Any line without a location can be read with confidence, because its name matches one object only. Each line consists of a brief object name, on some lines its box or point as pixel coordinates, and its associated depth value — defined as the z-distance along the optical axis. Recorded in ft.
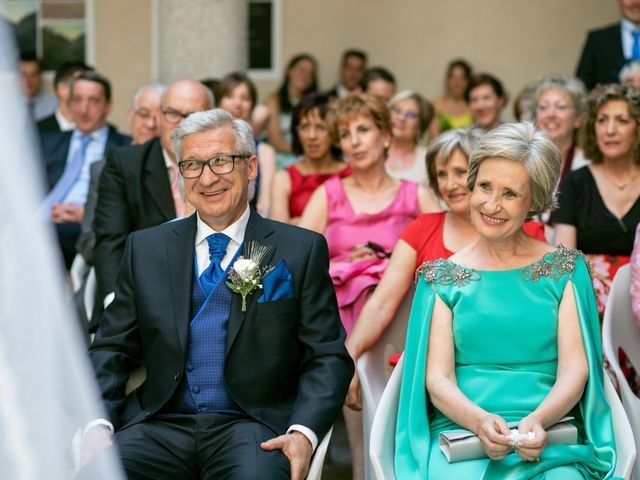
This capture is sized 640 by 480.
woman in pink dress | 16.84
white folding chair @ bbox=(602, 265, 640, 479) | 12.64
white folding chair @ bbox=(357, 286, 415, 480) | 13.24
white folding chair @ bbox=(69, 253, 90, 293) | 18.31
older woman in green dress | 10.62
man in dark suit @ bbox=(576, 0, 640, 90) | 23.65
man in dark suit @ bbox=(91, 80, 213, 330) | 16.06
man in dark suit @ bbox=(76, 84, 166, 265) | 21.63
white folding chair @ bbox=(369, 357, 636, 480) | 10.24
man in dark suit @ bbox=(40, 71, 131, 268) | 21.09
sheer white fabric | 3.51
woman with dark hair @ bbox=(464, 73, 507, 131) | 26.78
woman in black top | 16.26
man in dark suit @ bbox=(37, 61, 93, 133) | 26.71
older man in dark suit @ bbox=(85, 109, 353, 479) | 10.93
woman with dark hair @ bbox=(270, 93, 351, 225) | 19.94
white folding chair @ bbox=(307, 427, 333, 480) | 10.75
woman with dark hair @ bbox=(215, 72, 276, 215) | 21.23
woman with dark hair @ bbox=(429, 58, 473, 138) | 33.14
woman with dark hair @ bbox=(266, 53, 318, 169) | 31.14
